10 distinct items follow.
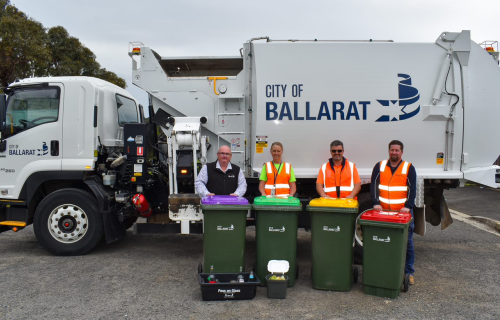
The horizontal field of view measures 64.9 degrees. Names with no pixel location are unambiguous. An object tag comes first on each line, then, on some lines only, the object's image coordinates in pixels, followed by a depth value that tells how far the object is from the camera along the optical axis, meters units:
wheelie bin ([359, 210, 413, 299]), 4.01
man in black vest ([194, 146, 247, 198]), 4.83
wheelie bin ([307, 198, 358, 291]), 4.20
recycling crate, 3.93
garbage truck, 5.23
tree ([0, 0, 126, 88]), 12.52
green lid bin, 4.25
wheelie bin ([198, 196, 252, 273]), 4.29
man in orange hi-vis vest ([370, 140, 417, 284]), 4.32
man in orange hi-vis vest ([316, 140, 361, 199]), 4.62
